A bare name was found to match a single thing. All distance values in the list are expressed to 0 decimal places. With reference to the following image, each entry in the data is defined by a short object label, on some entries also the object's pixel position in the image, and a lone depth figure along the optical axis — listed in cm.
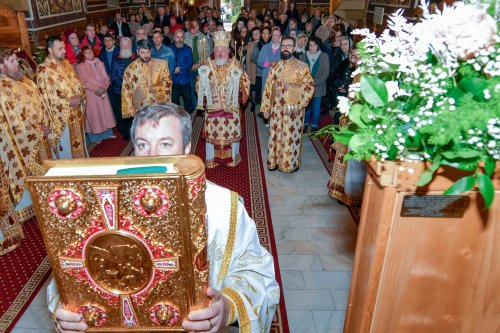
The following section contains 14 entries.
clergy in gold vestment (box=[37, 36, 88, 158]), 504
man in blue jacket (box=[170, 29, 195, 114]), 795
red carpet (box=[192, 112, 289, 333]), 390
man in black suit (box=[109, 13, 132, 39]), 1236
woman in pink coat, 636
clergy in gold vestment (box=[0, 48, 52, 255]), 392
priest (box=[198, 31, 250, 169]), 540
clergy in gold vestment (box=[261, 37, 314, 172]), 531
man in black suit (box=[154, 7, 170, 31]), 1328
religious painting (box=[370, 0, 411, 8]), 815
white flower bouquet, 102
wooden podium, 129
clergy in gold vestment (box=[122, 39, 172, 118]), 589
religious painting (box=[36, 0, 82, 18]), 899
